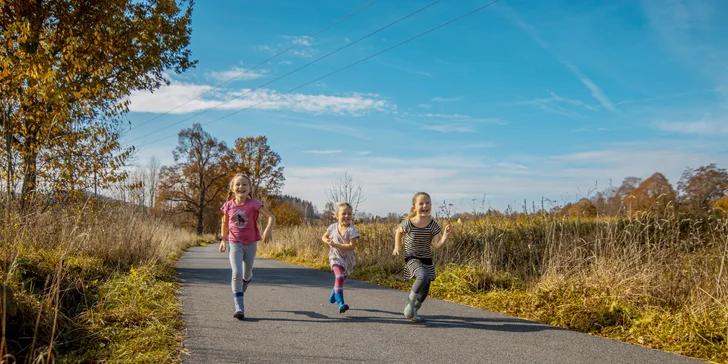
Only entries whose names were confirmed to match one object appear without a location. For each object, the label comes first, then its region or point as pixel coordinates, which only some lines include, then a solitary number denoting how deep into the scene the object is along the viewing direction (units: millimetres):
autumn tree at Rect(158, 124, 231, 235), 47562
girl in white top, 6500
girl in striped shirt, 5781
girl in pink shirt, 6320
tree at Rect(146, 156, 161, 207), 16566
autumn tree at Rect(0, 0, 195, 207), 9219
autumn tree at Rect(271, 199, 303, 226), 36438
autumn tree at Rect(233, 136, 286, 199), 48969
